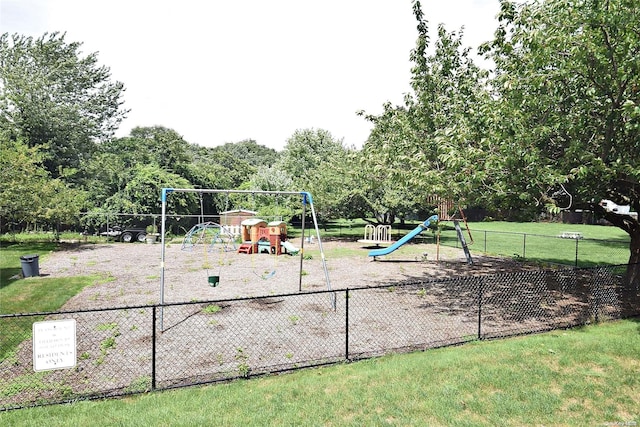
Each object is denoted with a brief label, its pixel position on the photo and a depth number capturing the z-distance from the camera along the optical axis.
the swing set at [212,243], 9.32
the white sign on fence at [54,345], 5.17
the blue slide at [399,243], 18.22
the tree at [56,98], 29.16
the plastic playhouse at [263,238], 20.98
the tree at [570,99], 7.06
